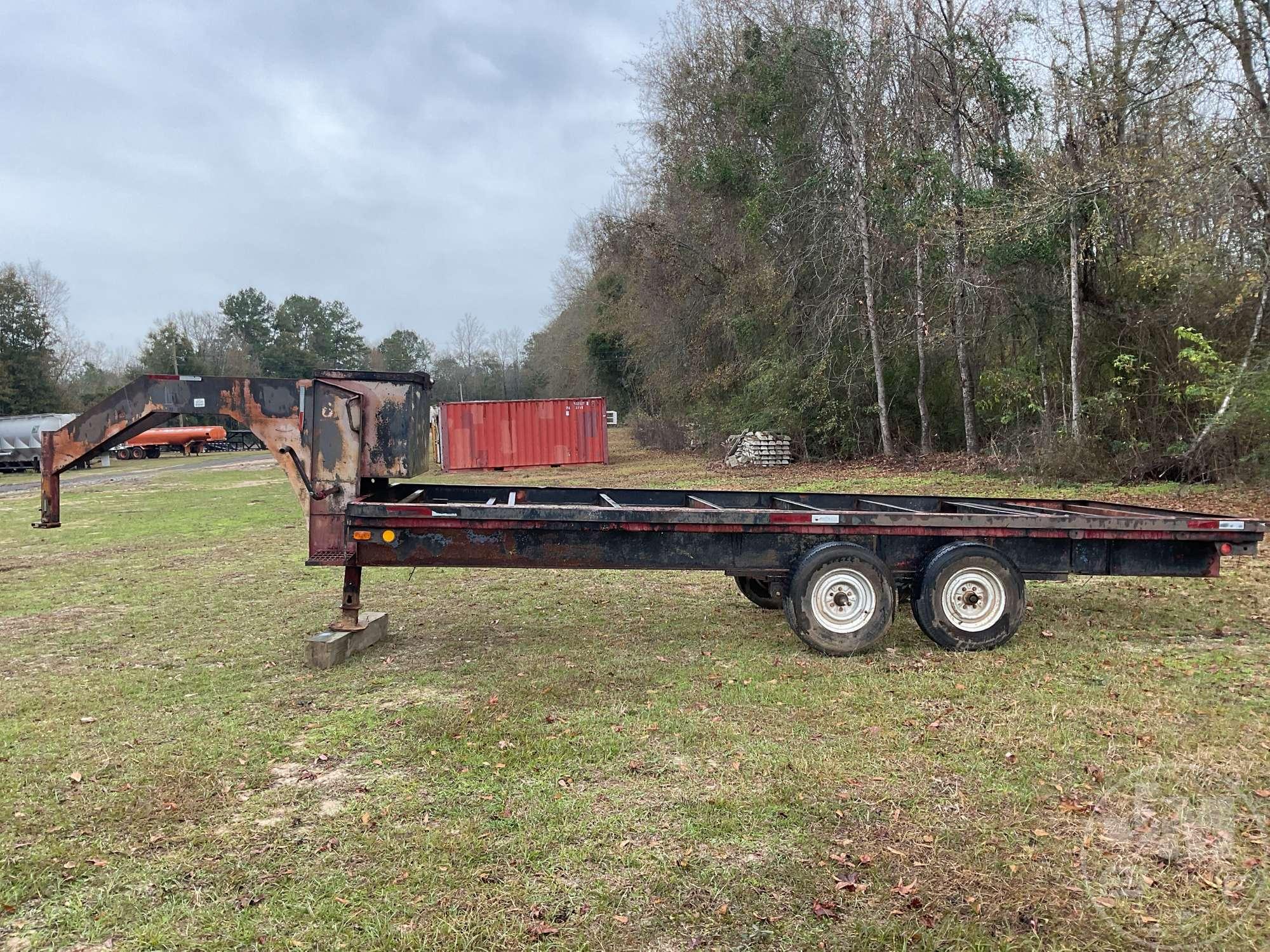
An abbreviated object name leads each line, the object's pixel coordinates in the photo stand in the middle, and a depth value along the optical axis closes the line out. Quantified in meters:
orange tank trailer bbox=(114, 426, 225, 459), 44.88
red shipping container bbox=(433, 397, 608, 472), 29.41
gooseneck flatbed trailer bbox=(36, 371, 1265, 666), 5.68
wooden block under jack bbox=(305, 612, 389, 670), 5.99
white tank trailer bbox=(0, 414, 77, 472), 36.25
